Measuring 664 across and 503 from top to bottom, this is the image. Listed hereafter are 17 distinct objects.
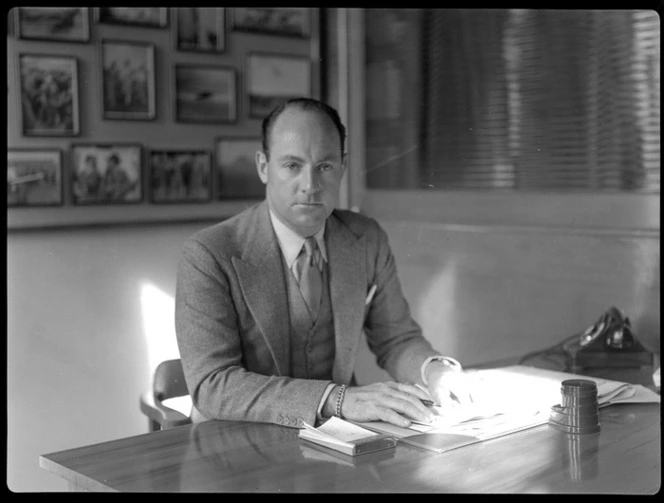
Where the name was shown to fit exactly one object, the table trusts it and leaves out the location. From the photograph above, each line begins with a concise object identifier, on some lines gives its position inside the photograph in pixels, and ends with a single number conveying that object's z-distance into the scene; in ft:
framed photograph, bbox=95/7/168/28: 10.93
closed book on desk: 5.45
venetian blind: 9.89
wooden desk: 4.95
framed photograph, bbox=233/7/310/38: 12.40
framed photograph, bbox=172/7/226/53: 11.62
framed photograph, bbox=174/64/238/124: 11.82
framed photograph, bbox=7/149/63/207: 10.62
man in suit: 6.26
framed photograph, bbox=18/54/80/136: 10.54
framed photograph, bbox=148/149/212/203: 11.70
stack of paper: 5.86
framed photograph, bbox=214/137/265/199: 12.41
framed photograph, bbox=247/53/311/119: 12.63
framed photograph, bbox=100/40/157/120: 11.07
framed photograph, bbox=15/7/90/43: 10.38
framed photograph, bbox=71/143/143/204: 11.04
